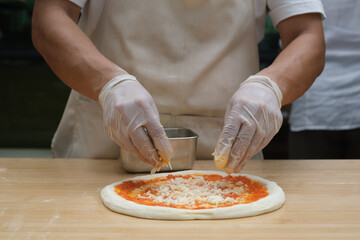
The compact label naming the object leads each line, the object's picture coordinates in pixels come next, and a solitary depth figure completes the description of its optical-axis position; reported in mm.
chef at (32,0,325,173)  1570
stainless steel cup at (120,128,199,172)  1509
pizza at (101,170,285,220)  1181
